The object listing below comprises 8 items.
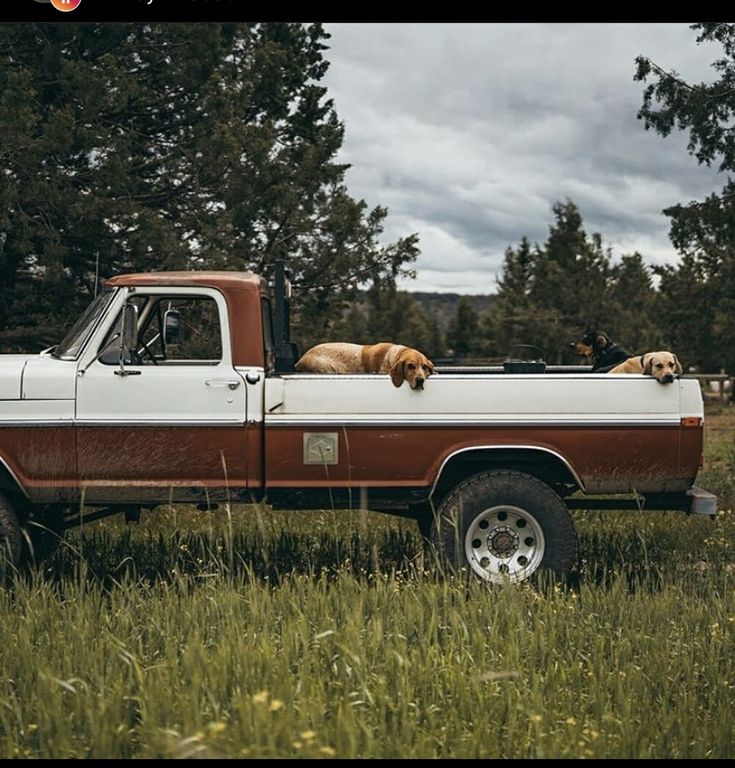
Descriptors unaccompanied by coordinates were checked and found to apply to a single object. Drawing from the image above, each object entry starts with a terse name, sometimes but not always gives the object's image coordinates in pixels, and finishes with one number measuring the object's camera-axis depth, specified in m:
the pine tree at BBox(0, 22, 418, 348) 10.50
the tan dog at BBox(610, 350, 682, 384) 6.12
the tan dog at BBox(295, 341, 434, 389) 6.37
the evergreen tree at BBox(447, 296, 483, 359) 57.31
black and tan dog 8.04
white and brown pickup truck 5.99
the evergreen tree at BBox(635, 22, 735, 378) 10.96
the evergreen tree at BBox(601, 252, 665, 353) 29.53
